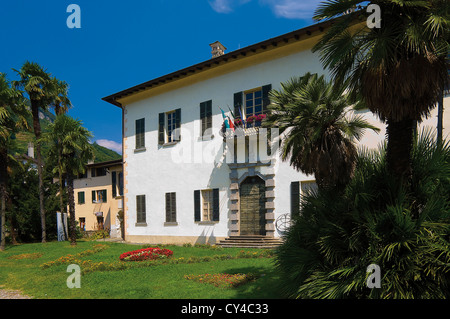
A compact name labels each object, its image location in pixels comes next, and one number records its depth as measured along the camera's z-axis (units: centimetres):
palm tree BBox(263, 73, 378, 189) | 855
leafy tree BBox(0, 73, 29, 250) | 1975
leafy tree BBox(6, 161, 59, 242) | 2642
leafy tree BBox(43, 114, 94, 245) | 2119
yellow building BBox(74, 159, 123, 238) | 3048
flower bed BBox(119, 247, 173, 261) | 1399
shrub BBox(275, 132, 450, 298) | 511
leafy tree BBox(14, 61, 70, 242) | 2158
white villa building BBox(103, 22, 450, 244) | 1642
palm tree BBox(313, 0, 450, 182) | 553
